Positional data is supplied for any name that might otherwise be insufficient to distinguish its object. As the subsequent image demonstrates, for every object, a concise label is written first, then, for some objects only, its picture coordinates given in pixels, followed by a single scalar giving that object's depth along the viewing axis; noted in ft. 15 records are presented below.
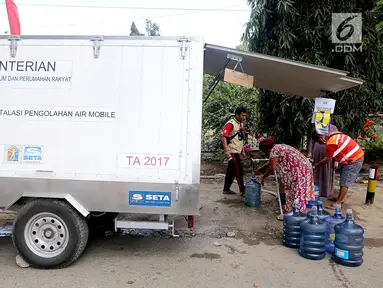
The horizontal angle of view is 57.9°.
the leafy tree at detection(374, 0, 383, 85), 27.76
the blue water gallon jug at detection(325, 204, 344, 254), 14.61
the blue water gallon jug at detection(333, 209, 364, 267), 13.19
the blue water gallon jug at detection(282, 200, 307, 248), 14.84
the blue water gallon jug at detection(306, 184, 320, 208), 19.85
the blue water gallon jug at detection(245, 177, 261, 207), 20.86
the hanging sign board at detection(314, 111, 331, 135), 18.94
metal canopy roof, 14.34
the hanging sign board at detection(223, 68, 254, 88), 14.76
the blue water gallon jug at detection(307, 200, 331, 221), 14.79
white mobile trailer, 12.39
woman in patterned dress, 17.37
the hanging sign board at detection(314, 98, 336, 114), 18.63
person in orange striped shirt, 19.26
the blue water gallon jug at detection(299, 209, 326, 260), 13.62
